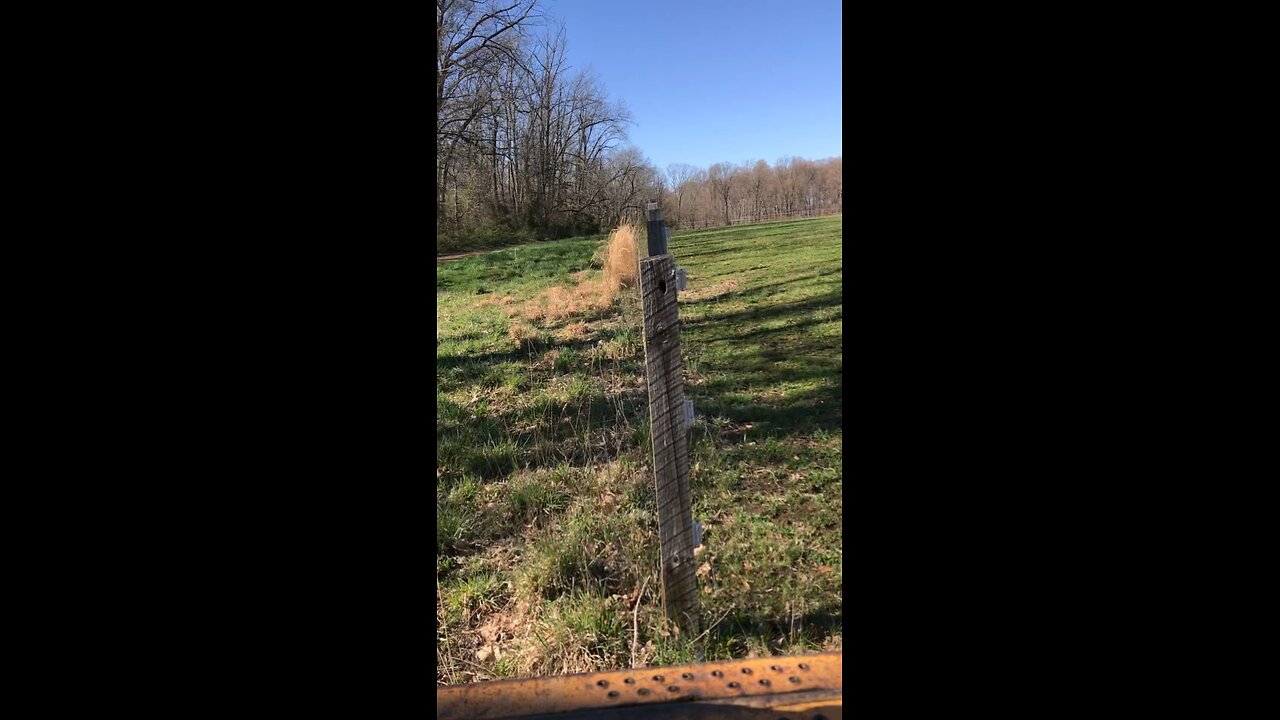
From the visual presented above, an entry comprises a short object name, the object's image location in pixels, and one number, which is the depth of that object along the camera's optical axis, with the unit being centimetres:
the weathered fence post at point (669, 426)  274
